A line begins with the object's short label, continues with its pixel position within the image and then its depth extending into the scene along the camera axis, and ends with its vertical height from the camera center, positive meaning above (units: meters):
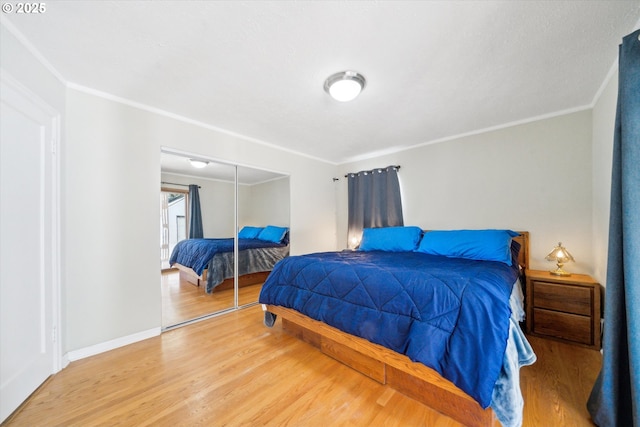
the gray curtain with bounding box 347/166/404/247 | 3.65 +0.19
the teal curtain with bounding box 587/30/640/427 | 1.05 -0.28
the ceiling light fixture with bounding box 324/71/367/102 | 1.79 +1.00
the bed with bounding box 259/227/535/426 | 1.14 -0.69
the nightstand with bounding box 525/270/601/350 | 1.96 -0.84
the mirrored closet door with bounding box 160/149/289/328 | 2.57 -0.30
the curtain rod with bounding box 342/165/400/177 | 3.65 +0.70
